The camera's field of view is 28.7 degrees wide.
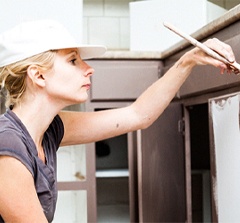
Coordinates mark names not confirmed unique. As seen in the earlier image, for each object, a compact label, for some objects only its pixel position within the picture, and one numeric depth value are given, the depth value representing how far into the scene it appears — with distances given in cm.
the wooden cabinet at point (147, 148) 185
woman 107
